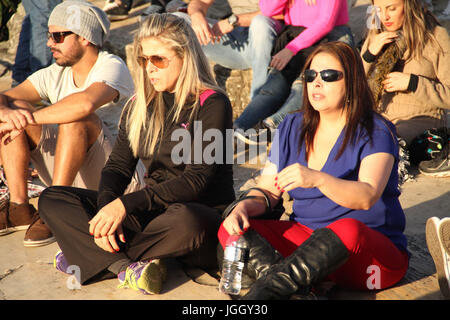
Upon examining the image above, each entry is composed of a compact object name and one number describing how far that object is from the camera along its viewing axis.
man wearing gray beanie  7.43
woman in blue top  4.95
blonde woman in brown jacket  8.54
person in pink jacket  9.82
